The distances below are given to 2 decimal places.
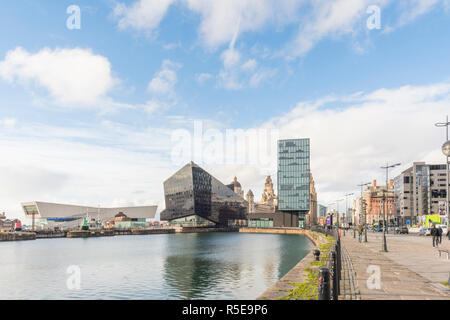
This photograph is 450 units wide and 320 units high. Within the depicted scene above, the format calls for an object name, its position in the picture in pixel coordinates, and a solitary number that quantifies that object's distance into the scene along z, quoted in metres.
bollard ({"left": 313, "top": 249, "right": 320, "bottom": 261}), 27.13
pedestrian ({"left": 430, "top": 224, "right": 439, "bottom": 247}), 37.45
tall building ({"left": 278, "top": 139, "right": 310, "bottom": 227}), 149.62
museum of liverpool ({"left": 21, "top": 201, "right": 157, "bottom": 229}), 193.38
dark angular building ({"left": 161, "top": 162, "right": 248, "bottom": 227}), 156.75
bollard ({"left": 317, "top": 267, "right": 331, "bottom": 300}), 8.97
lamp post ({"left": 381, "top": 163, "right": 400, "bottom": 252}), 33.81
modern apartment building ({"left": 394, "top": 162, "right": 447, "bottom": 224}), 176.38
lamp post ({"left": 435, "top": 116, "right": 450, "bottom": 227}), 18.84
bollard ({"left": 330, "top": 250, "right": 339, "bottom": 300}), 11.29
